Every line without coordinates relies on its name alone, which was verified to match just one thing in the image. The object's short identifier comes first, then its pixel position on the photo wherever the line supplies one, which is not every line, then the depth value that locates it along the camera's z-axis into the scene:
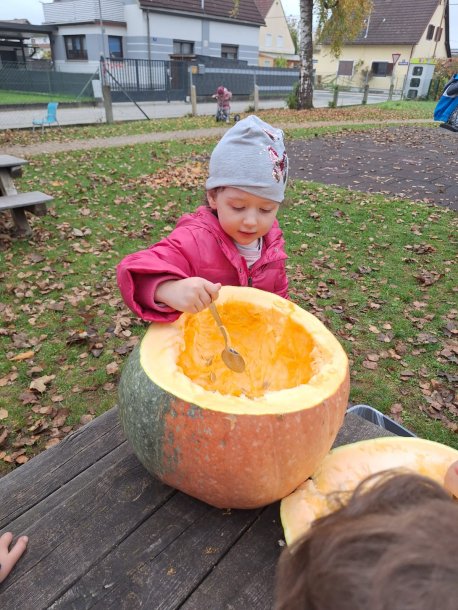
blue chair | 13.70
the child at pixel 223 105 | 15.09
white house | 27.30
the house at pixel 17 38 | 30.72
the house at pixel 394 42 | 36.94
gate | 22.25
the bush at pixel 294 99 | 18.97
